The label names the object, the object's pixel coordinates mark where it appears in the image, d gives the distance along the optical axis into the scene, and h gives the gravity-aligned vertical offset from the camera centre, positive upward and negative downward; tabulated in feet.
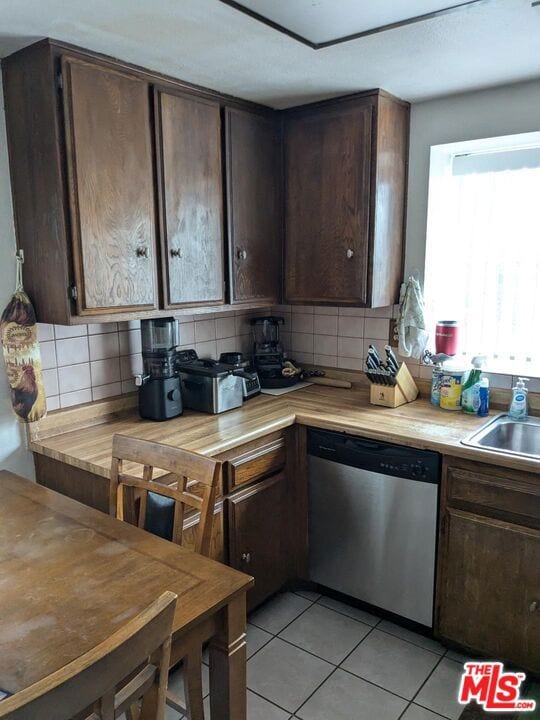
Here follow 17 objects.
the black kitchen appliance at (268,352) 9.27 -1.43
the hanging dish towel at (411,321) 8.30 -0.81
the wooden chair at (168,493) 4.99 -2.10
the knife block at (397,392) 8.03 -1.81
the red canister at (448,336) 8.21 -1.01
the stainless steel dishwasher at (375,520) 6.85 -3.28
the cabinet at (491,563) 6.15 -3.40
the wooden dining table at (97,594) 3.38 -2.23
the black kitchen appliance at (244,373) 8.48 -1.61
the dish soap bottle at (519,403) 7.40 -1.82
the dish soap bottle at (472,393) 7.63 -1.73
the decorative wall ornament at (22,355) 6.29 -0.96
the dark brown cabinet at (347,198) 7.68 +1.00
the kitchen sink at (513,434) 7.13 -2.16
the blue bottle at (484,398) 7.58 -1.77
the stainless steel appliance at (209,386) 7.75 -1.65
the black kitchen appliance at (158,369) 7.43 -1.32
